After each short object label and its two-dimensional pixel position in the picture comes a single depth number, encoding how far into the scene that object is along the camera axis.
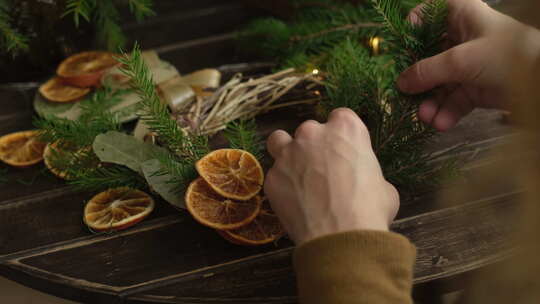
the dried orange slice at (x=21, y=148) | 0.94
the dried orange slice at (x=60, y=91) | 1.03
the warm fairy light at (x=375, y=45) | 1.04
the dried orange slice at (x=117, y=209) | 0.80
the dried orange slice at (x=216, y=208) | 0.72
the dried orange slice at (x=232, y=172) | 0.73
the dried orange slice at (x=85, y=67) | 1.04
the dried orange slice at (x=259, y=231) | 0.74
